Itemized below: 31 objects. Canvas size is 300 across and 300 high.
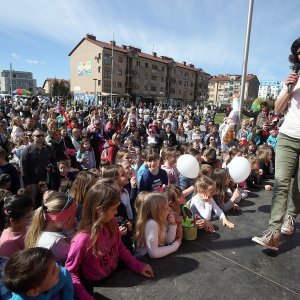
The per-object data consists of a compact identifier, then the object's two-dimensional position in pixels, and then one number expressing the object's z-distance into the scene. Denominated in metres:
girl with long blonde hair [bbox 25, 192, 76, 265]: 2.13
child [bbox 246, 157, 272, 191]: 5.23
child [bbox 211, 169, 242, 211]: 3.89
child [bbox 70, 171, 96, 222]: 3.20
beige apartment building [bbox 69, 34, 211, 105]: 55.22
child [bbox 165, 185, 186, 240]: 2.98
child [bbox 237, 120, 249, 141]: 9.43
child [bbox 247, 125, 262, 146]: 9.27
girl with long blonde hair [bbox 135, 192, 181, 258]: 2.51
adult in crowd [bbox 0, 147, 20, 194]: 4.18
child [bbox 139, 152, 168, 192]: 4.11
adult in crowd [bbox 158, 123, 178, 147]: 9.61
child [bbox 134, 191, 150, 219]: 2.70
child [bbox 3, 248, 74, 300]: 1.50
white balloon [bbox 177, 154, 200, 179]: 4.17
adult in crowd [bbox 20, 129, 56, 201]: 4.59
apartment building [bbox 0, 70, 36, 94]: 116.19
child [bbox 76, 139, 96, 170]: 6.43
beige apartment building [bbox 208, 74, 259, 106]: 104.06
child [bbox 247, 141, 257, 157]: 7.17
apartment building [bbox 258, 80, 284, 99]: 139.32
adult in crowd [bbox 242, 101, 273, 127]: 8.87
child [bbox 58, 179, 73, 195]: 3.85
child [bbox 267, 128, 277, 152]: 8.66
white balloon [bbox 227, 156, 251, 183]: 3.99
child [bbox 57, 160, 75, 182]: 4.98
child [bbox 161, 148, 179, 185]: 4.80
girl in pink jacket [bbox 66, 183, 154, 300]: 2.03
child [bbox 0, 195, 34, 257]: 2.26
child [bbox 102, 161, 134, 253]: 2.72
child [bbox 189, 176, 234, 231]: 3.51
